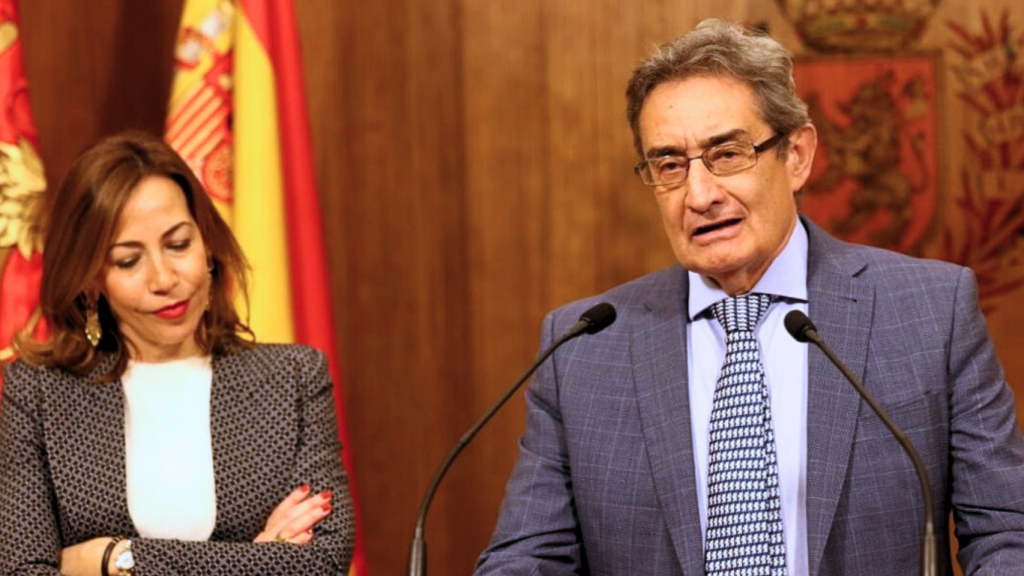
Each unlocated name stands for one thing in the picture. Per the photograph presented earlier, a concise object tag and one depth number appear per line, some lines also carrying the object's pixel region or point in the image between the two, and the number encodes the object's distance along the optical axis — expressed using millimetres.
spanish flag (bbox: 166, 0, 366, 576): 6910
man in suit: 4641
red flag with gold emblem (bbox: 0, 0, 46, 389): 6426
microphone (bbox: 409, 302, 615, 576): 3756
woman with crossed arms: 5453
